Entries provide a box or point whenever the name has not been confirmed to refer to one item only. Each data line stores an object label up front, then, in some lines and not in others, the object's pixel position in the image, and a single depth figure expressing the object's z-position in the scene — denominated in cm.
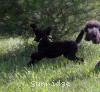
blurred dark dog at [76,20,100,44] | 1130
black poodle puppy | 1331
